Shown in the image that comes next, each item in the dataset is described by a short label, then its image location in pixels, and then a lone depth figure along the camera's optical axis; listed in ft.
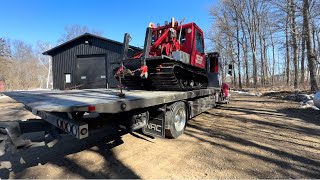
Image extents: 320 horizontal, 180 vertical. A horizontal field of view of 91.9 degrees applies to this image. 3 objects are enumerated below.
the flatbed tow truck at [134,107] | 7.57
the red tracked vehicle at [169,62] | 13.96
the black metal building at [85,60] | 42.29
